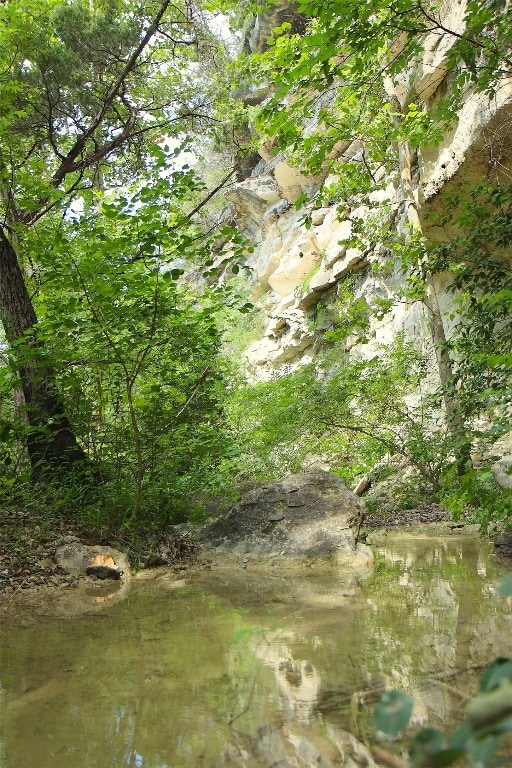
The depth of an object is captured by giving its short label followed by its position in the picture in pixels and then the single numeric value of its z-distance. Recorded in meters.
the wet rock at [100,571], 4.56
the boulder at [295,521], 5.48
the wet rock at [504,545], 5.00
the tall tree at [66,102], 6.08
